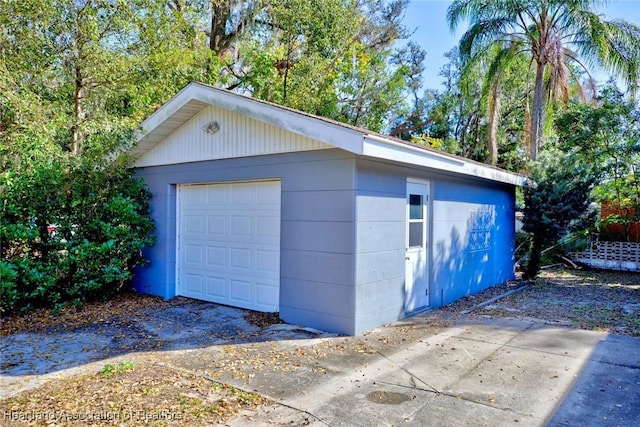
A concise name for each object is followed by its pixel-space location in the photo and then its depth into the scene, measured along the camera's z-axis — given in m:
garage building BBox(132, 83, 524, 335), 5.52
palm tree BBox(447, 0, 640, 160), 12.02
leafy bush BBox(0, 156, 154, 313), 6.42
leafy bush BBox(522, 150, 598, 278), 9.38
